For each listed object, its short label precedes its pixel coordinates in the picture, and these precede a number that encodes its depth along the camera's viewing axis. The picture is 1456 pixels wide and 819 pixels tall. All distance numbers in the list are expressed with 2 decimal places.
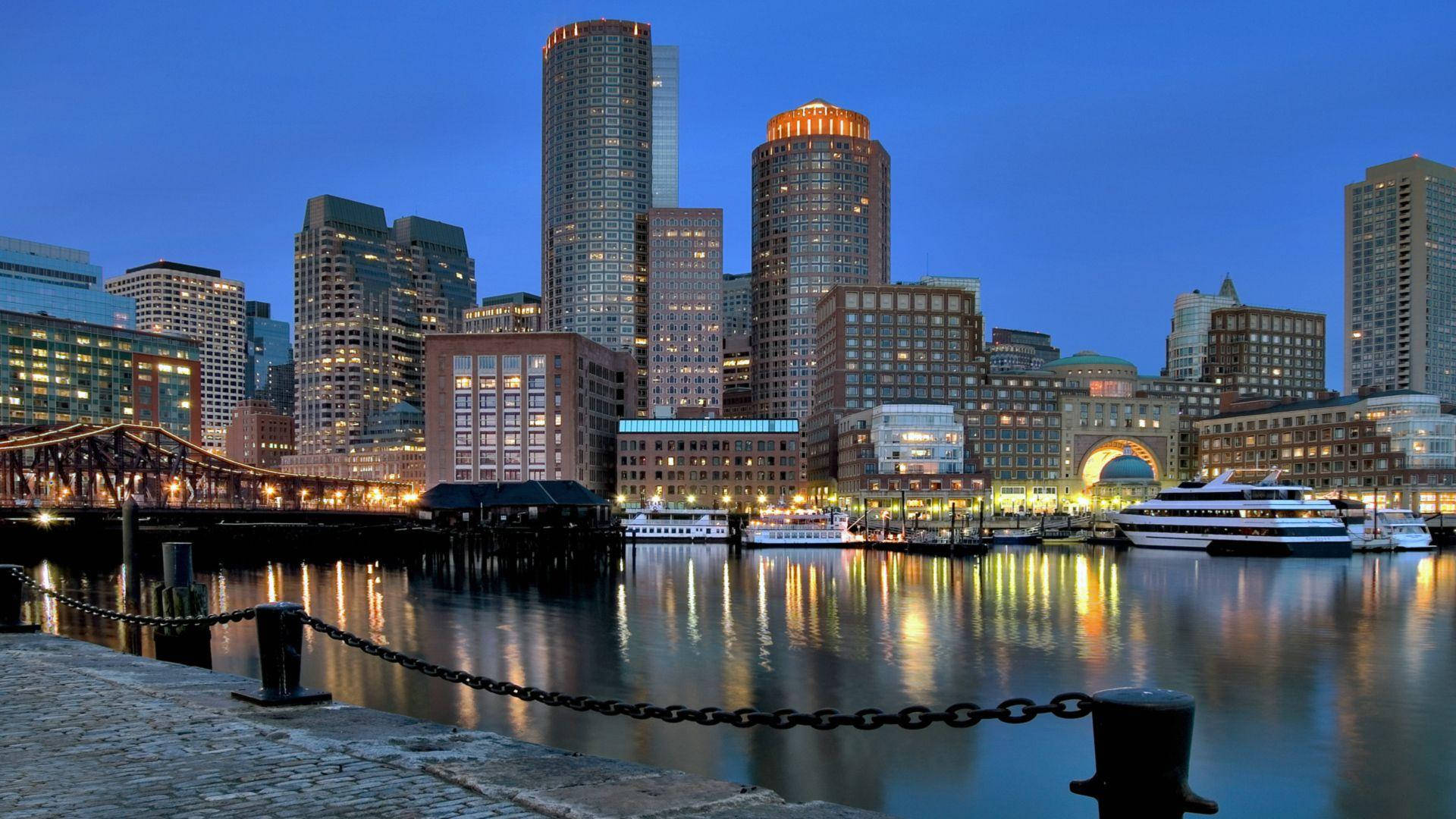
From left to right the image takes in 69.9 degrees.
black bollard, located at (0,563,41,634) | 24.91
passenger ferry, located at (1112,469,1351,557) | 118.19
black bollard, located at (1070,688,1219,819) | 7.45
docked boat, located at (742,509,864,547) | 131.88
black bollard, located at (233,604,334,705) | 14.54
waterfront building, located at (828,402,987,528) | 168.00
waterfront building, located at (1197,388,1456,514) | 163.50
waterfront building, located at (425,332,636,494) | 162.38
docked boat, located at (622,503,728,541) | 143.12
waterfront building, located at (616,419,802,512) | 175.00
